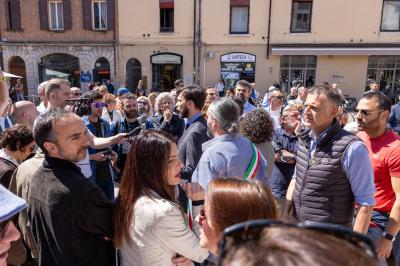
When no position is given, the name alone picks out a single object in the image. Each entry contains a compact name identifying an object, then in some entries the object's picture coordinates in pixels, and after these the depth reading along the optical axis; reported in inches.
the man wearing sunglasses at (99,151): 159.8
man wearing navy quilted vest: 86.8
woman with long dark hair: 68.6
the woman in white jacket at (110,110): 217.5
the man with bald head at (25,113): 149.3
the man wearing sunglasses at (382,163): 94.6
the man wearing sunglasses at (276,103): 224.4
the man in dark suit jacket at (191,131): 118.7
